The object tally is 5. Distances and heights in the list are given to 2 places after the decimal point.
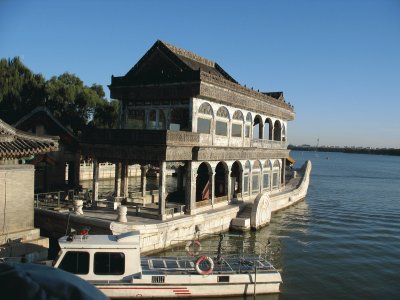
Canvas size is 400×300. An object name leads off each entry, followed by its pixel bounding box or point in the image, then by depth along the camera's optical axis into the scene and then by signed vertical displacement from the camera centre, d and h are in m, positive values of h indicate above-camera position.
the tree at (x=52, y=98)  40.59 +5.78
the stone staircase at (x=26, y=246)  14.28 -3.84
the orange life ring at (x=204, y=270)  13.35 -4.04
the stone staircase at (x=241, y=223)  23.52 -4.38
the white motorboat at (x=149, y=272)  12.20 -4.20
